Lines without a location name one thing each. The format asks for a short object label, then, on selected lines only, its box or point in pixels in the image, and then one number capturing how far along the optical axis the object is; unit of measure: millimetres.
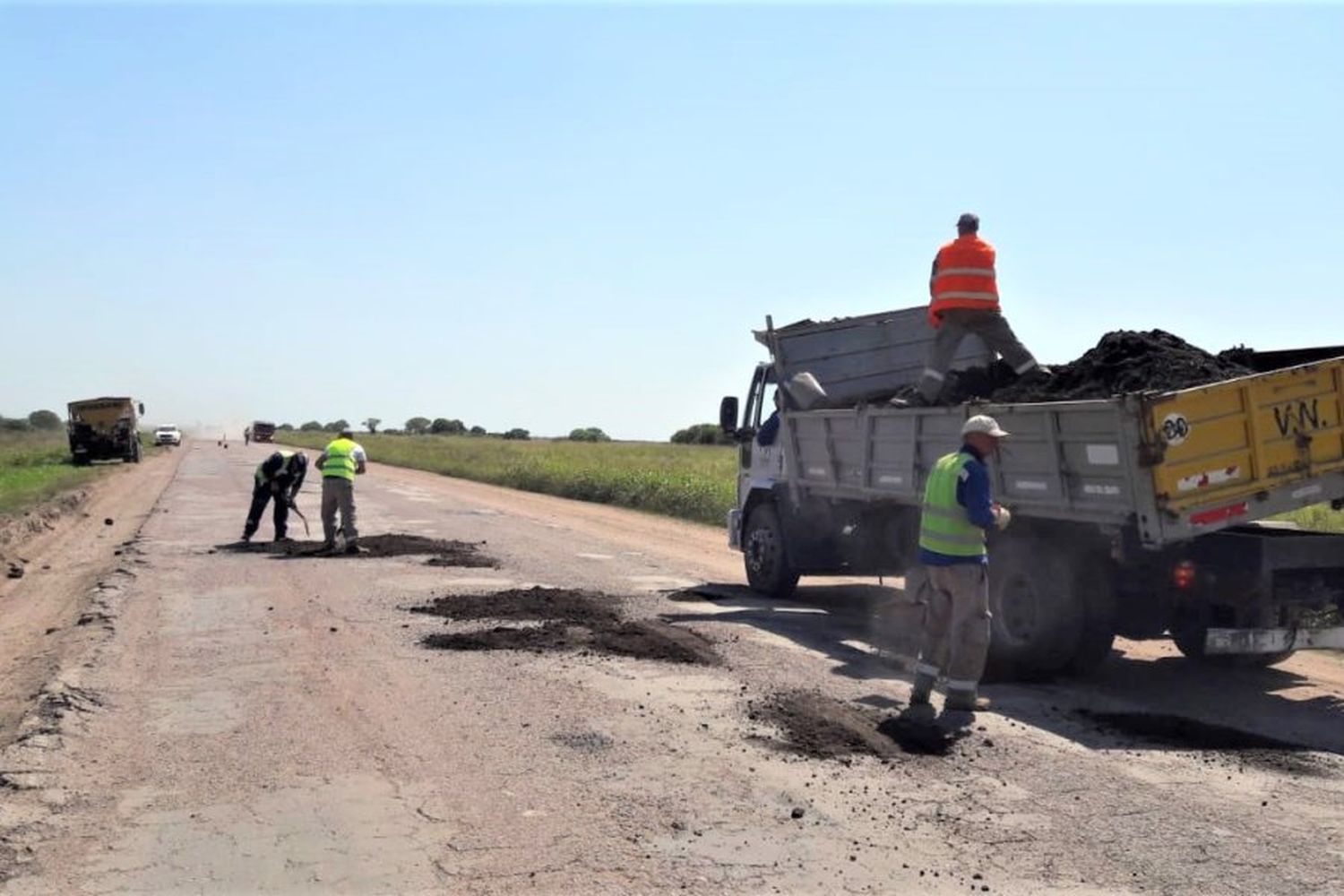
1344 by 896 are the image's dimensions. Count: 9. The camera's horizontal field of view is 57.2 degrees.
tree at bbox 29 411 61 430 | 136750
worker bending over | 17391
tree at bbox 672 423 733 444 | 99312
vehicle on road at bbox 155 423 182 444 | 85312
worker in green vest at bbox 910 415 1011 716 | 7086
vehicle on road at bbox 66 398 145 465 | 51125
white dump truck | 7324
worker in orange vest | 9852
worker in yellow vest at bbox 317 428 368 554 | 15625
